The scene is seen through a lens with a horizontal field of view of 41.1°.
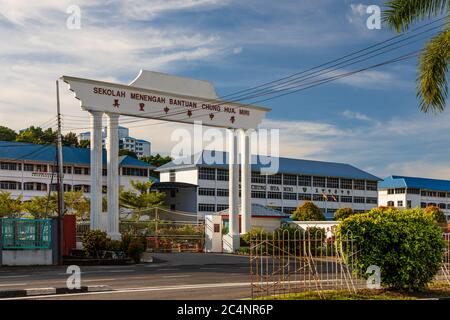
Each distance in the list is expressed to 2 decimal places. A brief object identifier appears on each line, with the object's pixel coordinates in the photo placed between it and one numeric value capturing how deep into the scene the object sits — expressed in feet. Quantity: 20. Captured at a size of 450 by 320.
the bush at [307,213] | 165.27
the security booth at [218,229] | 127.65
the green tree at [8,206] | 175.74
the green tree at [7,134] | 280.31
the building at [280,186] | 238.68
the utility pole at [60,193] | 89.25
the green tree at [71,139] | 306.47
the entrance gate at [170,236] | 129.29
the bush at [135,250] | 96.17
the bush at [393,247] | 48.80
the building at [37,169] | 216.13
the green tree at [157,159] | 333.62
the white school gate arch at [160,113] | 100.12
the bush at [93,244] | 94.02
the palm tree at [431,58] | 55.62
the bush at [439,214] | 162.69
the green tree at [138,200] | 194.08
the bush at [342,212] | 174.37
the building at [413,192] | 299.38
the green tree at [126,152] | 309.12
